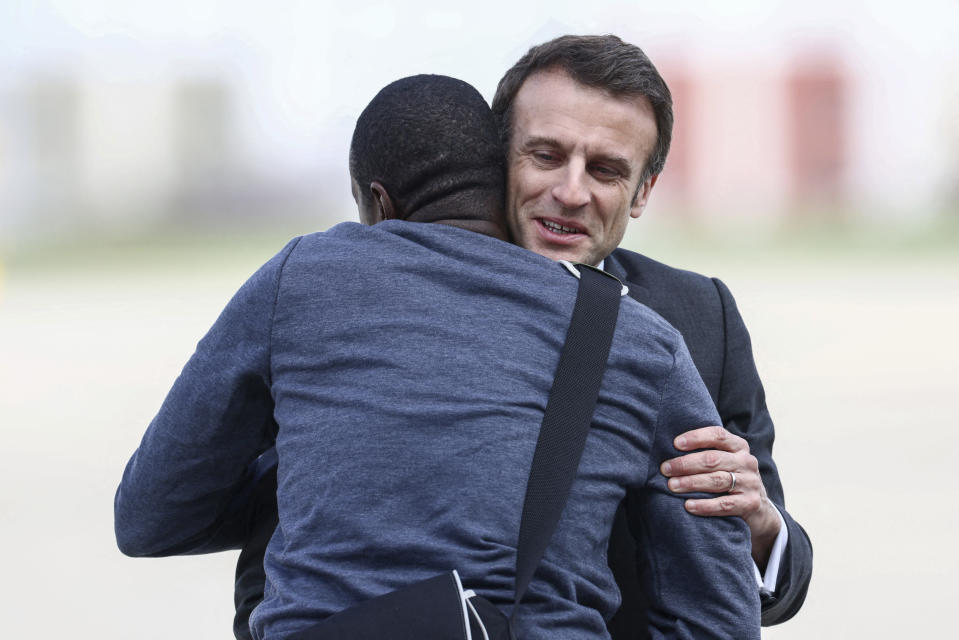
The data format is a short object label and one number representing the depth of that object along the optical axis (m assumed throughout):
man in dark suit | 8.05
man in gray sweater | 7.49
